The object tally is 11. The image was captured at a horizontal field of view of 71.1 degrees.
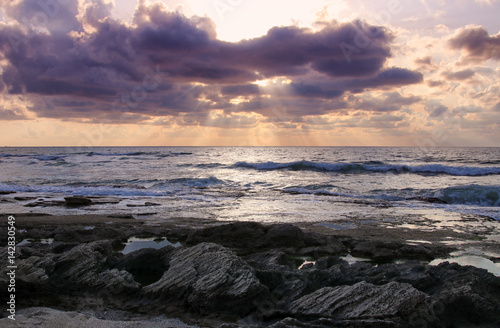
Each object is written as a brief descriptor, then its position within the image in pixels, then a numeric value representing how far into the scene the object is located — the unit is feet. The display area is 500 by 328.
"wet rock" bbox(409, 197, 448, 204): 58.34
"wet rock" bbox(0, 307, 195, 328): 12.92
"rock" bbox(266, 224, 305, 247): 26.68
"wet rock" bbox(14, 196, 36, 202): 54.91
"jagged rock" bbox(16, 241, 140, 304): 16.80
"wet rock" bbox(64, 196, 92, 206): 50.71
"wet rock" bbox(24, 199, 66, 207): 49.44
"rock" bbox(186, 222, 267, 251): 27.14
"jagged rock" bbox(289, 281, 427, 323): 13.52
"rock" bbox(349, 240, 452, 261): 24.62
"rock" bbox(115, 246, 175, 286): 19.36
